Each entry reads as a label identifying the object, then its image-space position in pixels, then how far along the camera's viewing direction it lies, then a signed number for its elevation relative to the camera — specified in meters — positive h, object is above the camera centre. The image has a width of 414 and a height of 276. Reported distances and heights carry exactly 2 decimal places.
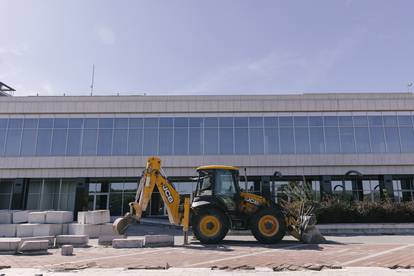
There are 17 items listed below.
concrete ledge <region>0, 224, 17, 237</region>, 15.44 -1.30
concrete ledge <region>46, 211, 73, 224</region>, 15.90 -0.70
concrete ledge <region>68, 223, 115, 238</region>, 15.84 -1.33
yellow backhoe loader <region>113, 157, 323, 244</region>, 12.39 -0.28
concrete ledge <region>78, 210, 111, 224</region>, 16.12 -0.71
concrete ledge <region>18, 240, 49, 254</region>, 10.20 -1.39
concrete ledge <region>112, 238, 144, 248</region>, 11.61 -1.44
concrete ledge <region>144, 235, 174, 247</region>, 11.87 -1.40
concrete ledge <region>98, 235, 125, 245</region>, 12.71 -1.46
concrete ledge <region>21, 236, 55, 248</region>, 12.09 -1.41
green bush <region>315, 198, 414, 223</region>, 19.36 -0.63
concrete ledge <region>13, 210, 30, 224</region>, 16.94 -0.74
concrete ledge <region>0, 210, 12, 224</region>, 17.14 -0.80
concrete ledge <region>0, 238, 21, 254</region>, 10.23 -1.36
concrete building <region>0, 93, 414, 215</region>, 27.28 +5.05
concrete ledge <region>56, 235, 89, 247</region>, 12.45 -1.43
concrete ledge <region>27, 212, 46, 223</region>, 15.70 -0.69
